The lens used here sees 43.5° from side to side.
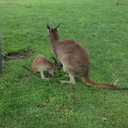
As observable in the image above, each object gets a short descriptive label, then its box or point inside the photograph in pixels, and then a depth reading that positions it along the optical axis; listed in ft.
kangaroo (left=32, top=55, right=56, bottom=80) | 8.99
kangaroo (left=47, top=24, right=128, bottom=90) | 8.26
